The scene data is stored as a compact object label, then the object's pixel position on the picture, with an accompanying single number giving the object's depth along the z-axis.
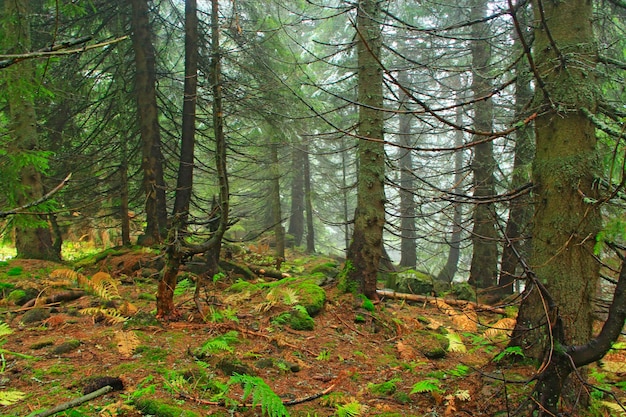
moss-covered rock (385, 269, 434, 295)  9.24
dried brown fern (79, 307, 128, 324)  4.56
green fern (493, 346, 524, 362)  3.59
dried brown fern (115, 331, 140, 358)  3.55
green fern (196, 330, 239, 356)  3.83
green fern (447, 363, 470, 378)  3.94
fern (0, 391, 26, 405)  2.47
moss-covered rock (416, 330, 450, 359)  5.02
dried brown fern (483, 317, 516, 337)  5.47
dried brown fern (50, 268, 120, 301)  5.34
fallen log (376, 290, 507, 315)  8.02
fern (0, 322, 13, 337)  3.69
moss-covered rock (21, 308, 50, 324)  4.44
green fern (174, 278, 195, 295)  6.30
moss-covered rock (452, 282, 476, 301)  8.92
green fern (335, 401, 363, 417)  3.05
